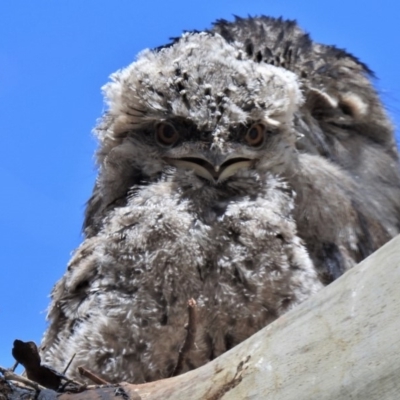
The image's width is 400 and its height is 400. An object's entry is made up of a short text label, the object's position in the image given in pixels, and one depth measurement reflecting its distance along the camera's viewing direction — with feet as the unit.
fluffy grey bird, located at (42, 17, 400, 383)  16.47
